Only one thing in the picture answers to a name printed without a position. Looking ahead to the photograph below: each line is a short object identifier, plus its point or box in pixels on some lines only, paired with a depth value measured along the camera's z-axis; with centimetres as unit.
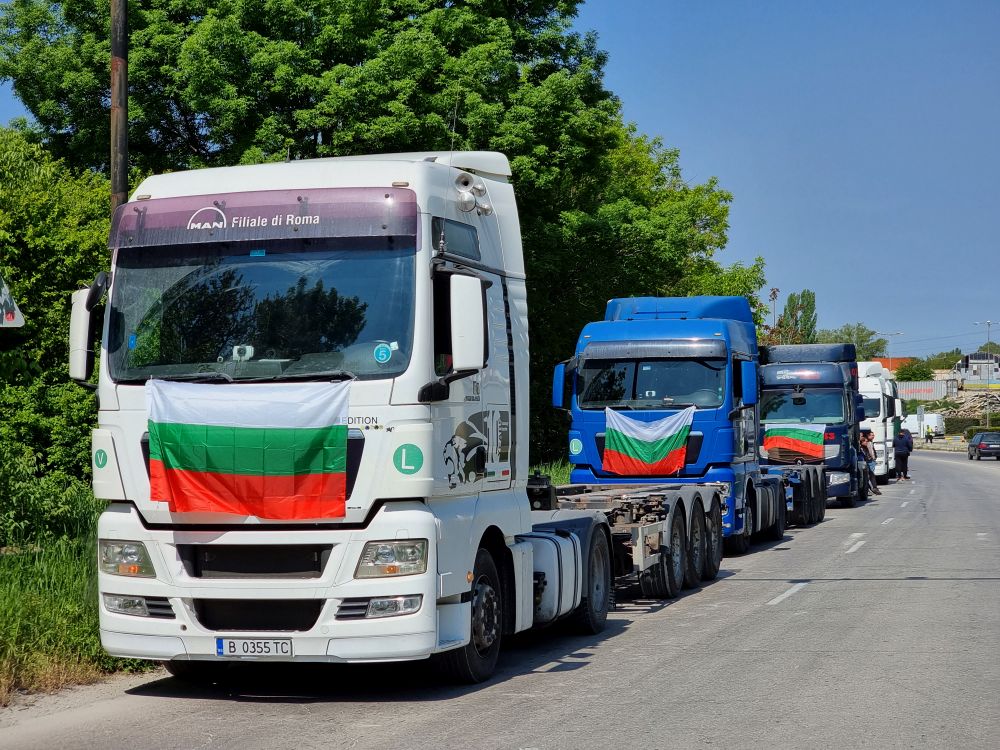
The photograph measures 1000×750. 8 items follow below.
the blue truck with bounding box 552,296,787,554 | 1627
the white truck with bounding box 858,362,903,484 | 3744
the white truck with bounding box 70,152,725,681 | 762
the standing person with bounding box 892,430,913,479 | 4478
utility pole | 1267
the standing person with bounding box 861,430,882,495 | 3403
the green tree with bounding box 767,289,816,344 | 7759
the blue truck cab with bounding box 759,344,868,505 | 2894
